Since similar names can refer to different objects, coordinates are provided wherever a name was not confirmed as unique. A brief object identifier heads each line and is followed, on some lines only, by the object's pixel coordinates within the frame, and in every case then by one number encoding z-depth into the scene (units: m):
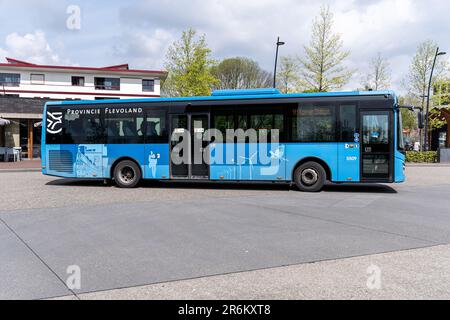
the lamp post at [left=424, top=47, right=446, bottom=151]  31.01
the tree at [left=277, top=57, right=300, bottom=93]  29.44
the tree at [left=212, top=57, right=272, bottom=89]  46.94
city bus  11.80
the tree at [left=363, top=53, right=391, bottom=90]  35.19
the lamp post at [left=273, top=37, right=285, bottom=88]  26.52
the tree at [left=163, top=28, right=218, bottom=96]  29.75
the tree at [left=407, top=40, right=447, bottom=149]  33.47
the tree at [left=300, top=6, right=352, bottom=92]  28.09
